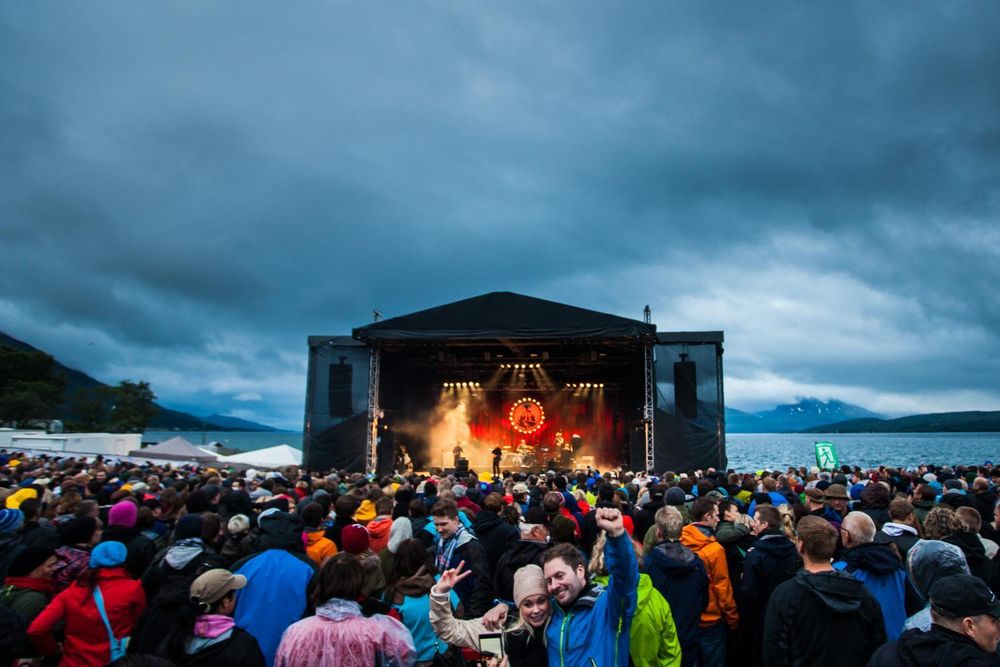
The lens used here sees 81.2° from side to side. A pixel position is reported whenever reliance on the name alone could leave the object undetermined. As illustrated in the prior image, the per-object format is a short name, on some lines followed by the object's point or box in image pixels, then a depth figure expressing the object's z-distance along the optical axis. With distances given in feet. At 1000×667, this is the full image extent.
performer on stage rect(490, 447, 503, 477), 68.53
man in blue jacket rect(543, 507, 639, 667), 7.20
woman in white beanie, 7.50
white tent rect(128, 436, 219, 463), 80.12
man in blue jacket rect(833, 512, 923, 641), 10.32
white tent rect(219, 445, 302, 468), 68.74
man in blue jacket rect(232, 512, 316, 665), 10.07
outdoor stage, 57.06
